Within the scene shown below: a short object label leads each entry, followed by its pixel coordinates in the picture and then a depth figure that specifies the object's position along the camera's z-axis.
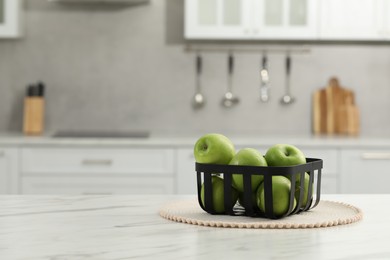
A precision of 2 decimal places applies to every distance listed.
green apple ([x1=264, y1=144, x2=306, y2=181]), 1.52
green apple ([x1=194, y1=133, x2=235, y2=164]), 1.54
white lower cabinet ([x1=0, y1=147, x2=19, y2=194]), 3.79
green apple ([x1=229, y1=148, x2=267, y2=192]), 1.48
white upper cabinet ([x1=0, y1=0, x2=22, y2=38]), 4.08
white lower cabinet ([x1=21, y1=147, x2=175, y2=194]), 3.80
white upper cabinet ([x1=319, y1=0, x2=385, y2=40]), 4.08
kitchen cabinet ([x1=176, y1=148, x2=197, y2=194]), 3.81
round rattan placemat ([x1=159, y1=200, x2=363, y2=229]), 1.45
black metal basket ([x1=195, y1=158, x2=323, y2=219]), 1.45
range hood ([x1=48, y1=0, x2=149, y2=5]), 4.28
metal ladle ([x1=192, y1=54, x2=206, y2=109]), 4.39
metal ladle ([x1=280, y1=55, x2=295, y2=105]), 4.39
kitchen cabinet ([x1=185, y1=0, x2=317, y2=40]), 4.06
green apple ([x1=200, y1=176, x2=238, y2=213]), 1.52
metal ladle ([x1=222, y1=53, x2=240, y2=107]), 4.41
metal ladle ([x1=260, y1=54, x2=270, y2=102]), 4.40
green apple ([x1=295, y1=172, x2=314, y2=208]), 1.52
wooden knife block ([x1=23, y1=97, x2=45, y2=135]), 4.21
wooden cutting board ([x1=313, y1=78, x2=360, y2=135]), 4.32
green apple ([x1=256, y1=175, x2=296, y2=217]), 1.45
